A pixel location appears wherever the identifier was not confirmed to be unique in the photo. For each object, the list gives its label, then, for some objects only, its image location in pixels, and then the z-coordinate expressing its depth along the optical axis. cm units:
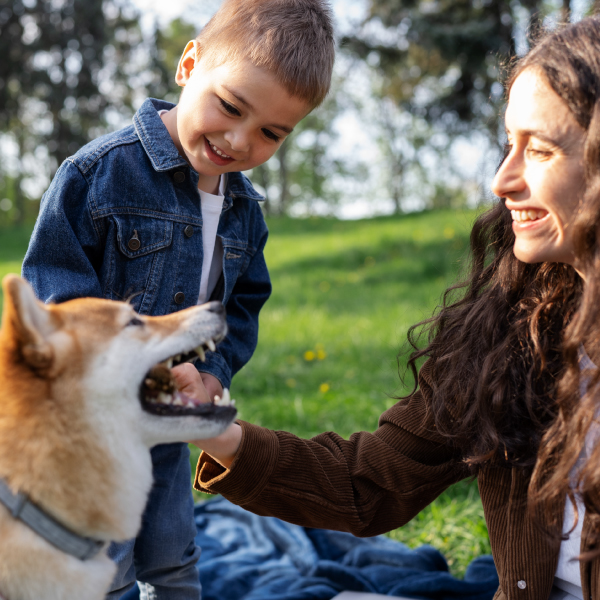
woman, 160
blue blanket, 278
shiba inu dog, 133
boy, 202
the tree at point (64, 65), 1496
